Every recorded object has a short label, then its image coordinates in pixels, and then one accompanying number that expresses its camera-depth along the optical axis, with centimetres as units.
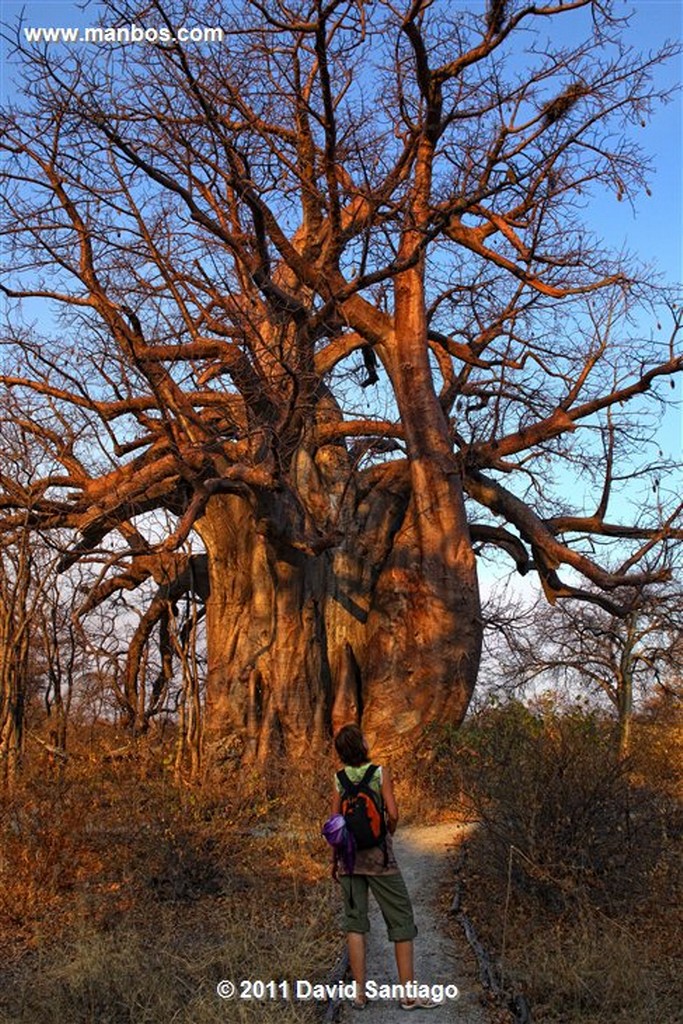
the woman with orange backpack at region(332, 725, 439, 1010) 483
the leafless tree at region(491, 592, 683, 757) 1337
